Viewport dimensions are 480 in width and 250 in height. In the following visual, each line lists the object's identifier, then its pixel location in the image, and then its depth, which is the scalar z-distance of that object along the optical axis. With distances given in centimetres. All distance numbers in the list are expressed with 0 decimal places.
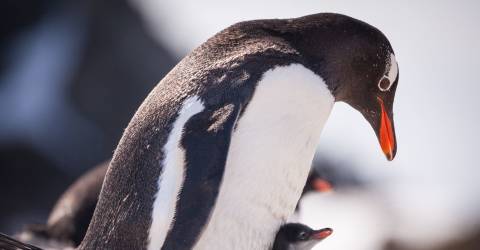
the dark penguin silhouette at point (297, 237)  613
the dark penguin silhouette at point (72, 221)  953
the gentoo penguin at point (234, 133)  526
